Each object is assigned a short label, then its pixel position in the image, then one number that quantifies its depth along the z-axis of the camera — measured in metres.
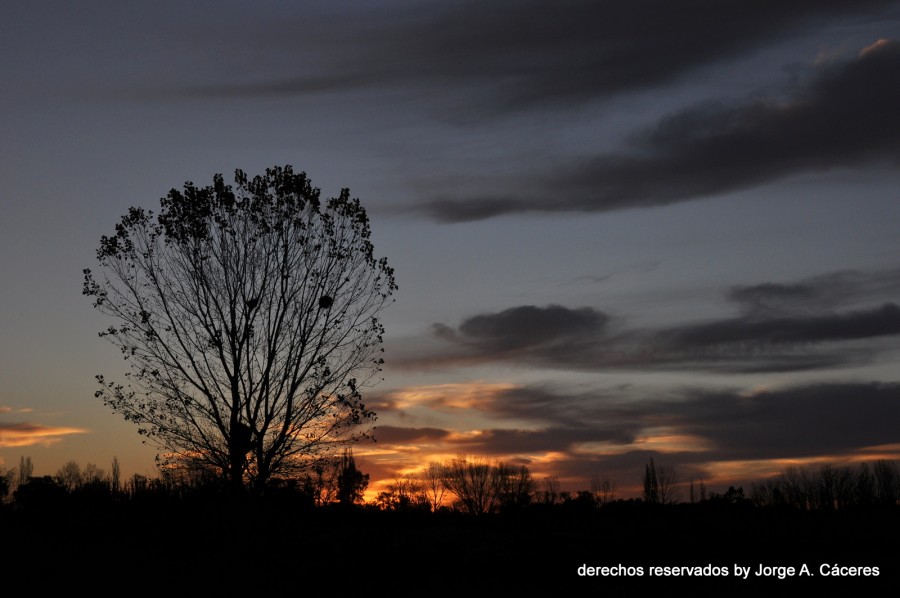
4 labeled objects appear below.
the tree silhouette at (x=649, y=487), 92.61
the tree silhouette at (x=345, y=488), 38.80
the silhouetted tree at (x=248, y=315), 32.34
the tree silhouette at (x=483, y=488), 98.82
